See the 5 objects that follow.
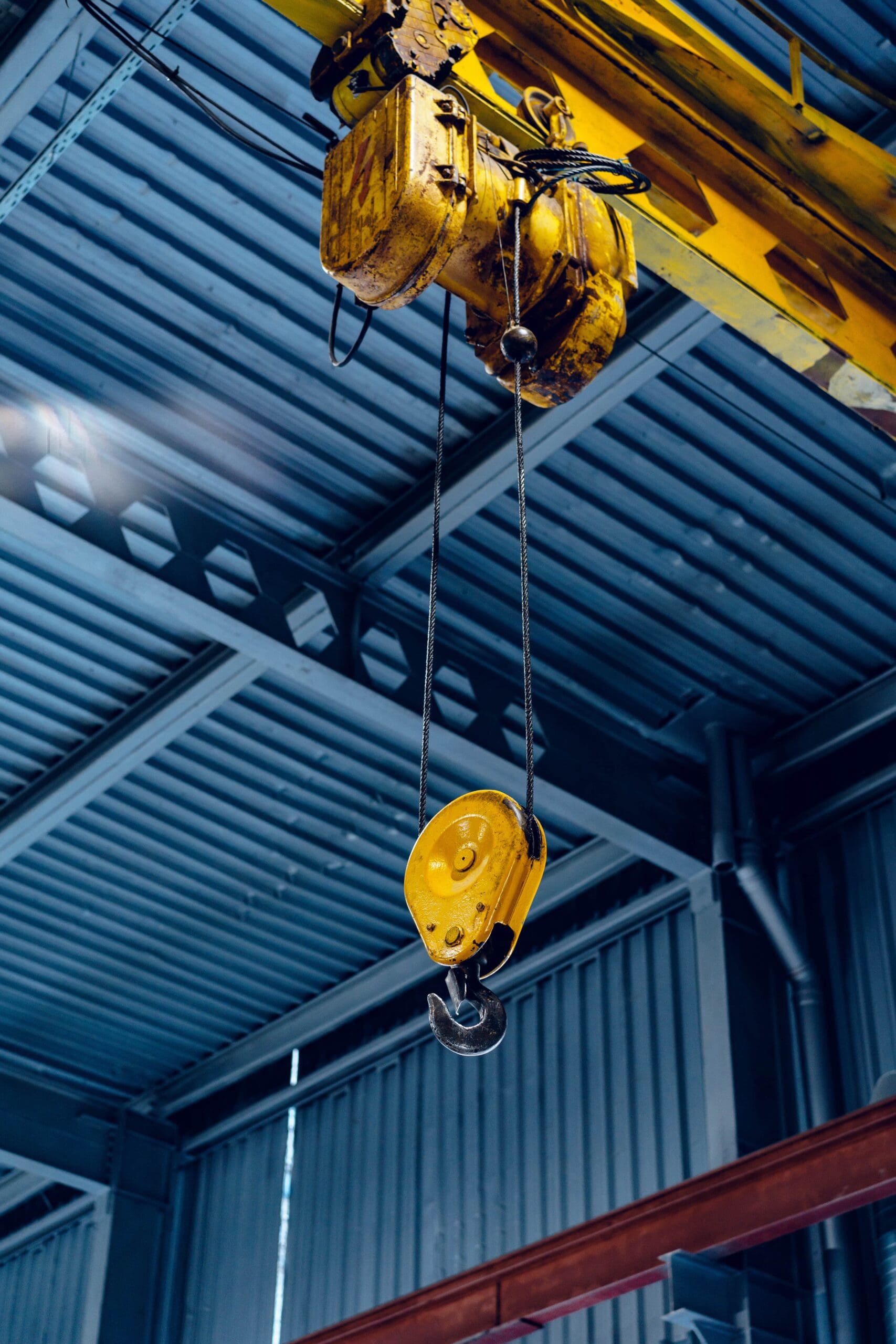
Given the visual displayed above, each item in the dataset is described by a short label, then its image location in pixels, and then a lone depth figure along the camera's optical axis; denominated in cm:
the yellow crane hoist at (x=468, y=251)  400
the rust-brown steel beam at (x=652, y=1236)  537
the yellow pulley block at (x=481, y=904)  396
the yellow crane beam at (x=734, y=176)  561
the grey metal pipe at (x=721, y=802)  948
